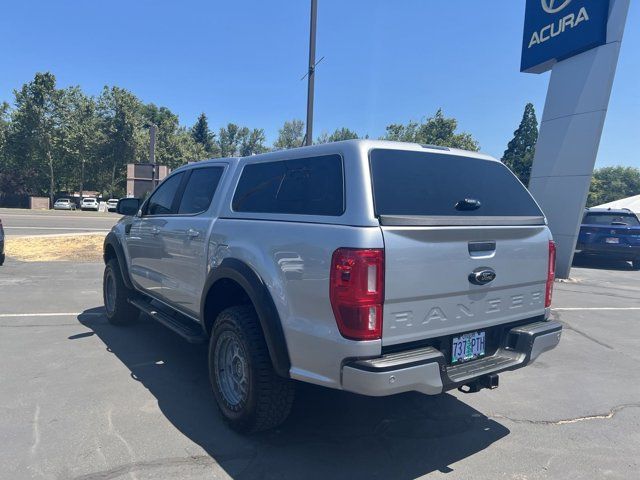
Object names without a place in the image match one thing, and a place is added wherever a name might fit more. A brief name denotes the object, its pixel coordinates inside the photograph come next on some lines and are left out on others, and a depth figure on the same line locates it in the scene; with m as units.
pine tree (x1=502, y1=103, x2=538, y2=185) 62.75
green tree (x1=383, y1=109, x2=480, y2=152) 50.06
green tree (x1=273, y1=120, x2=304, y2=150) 49.52
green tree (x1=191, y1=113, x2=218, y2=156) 85.03
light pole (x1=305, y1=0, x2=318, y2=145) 9.96
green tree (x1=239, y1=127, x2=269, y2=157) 89.75
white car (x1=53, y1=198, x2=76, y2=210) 48.22
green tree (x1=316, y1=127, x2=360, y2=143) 59.04
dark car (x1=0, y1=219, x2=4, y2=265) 10.68
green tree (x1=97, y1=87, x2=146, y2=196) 50.44
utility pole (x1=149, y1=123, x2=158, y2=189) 13.27
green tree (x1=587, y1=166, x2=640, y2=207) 104.86
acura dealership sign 10.52
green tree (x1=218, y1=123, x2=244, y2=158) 92.94
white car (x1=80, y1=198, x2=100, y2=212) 48.81
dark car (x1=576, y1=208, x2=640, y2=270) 13.45
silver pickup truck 2.60
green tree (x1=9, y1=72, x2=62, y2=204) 47.34
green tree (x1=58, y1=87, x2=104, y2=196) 49.12
